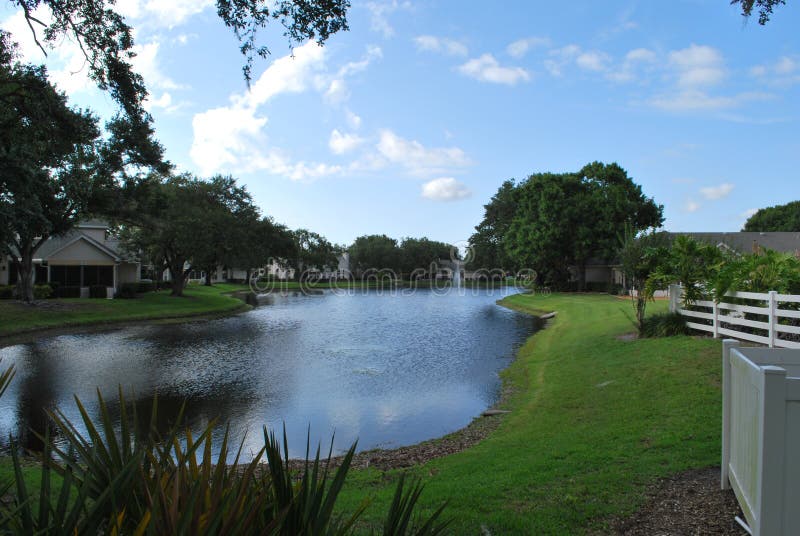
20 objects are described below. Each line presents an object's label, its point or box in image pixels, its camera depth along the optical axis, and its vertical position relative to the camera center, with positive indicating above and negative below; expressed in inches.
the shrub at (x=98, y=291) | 1363.2 -57.0
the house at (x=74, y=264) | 1380.4 +13.2
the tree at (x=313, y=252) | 3324.3 +117.9
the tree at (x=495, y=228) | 2565.9 +224.9
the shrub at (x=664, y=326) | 596.4 -61.3
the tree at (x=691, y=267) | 585.3 +6.7
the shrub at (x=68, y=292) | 1316.4 -57.9
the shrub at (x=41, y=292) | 1191.6 -52.6
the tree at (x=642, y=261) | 642.8 +14.5
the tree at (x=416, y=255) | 3922.2 +124.5
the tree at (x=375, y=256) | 3804.1 +105.8
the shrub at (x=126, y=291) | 1429.6 -59.3
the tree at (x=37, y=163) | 508.4 +139.7
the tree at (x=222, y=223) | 1558.8 +144.2
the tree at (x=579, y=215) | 1672.0 +188.2
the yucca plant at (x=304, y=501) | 80.1 -36.5
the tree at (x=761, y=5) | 286.3 +144.5
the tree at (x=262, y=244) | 1703.1 +96.3
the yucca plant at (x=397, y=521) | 81.7 -39.2
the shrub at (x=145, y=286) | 1596.5 -52.3
